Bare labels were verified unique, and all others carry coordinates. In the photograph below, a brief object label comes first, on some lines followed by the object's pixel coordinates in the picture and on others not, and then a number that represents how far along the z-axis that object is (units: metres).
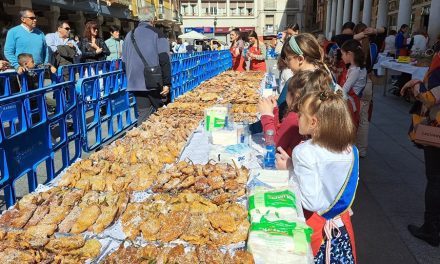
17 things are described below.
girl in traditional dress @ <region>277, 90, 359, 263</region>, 1.83
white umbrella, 38.22
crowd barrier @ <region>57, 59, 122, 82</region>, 5.76
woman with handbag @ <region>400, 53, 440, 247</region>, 2.64
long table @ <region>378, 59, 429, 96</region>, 7.61
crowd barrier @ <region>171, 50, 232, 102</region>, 8.06
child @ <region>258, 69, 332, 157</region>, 2.40
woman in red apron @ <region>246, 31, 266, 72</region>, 8.89
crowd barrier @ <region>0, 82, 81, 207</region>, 2.59
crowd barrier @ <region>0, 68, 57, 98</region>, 4.81
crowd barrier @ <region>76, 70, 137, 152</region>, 4.02
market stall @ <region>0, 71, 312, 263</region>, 1.46
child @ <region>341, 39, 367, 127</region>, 4.41
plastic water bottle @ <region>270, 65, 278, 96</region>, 5.54
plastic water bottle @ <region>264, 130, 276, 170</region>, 2.37
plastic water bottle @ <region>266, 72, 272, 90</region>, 5.93
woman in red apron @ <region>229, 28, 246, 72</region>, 9.98
